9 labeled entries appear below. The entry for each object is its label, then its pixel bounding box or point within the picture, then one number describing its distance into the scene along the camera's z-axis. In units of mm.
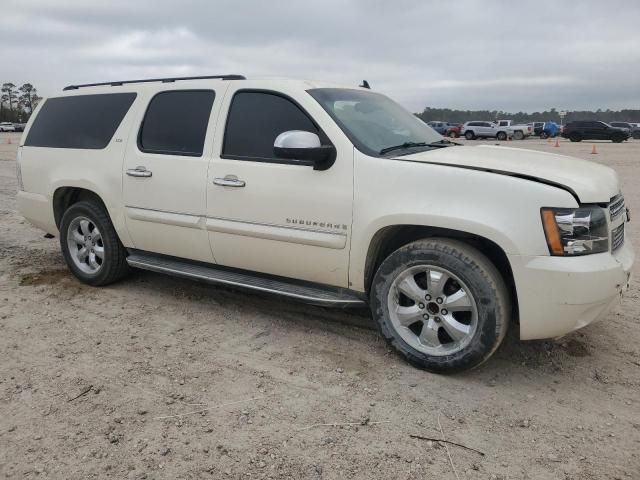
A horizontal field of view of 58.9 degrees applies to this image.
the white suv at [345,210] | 3186
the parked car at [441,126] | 47812
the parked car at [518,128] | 43188
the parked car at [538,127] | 47125
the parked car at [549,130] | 46500
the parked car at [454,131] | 45428
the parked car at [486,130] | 42688
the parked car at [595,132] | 36344
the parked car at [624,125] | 44031
